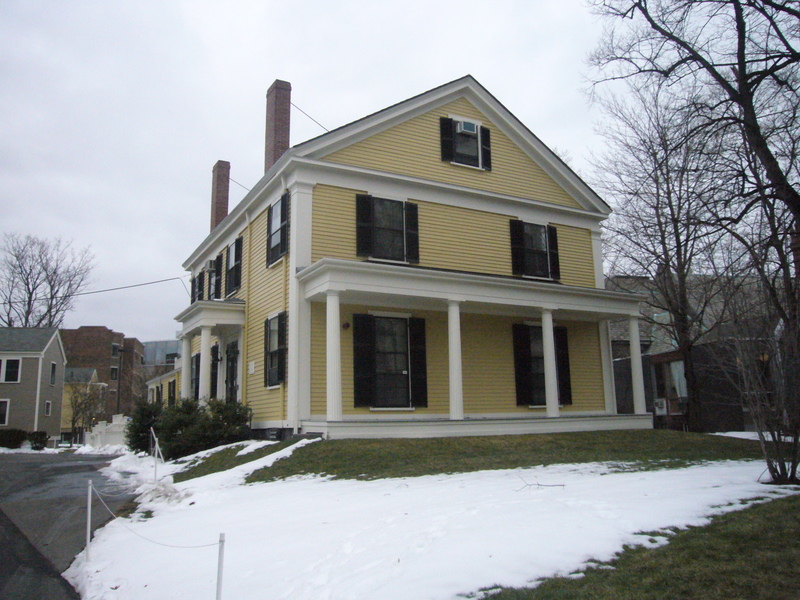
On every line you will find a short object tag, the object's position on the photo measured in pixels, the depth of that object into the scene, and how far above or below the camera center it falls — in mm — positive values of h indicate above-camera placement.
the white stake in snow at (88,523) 7602 -1207
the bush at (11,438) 35781 -1134
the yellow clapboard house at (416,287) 15227 +2826
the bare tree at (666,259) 19078 +4219
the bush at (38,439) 36572 -1252
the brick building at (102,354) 66875 +5928
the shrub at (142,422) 19844 -239
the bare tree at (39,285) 45375 +8573
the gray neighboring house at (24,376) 39844 +2341
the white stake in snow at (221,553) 5285 -1086
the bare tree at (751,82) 10688 +5265
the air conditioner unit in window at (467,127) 18703 +7625
